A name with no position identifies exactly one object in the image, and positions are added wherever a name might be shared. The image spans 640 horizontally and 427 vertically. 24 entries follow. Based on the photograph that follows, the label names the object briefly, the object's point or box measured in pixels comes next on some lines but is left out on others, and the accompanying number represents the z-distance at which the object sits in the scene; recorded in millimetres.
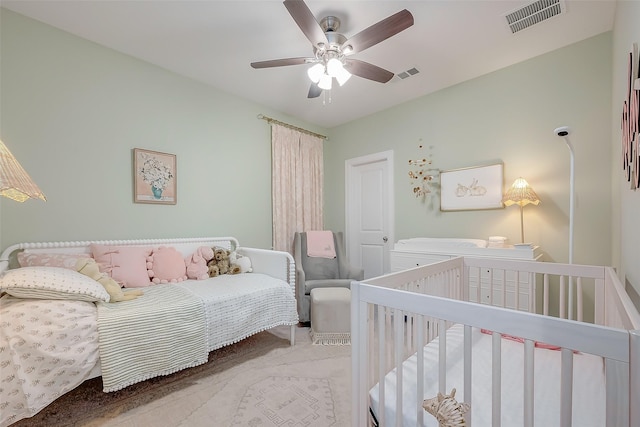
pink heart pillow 2215
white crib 532
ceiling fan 1515
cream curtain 3391
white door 3568
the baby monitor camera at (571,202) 2016
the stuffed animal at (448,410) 678
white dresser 2098
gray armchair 2814
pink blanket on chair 3270
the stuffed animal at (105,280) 1651
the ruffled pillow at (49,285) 1331
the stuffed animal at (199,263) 2395
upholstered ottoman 2385
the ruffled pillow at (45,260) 1756
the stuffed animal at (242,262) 2617
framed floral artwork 2363
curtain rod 3306
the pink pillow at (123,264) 1997
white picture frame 2600
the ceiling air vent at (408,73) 2582
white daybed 1184
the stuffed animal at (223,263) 2555
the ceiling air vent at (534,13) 1791
